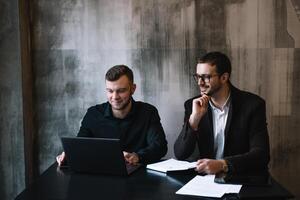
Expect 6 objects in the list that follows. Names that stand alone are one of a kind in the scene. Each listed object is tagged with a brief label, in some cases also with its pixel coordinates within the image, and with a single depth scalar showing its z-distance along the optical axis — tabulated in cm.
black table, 188
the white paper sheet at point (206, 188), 189
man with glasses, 256
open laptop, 209
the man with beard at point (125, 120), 262
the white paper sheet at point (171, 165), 226
